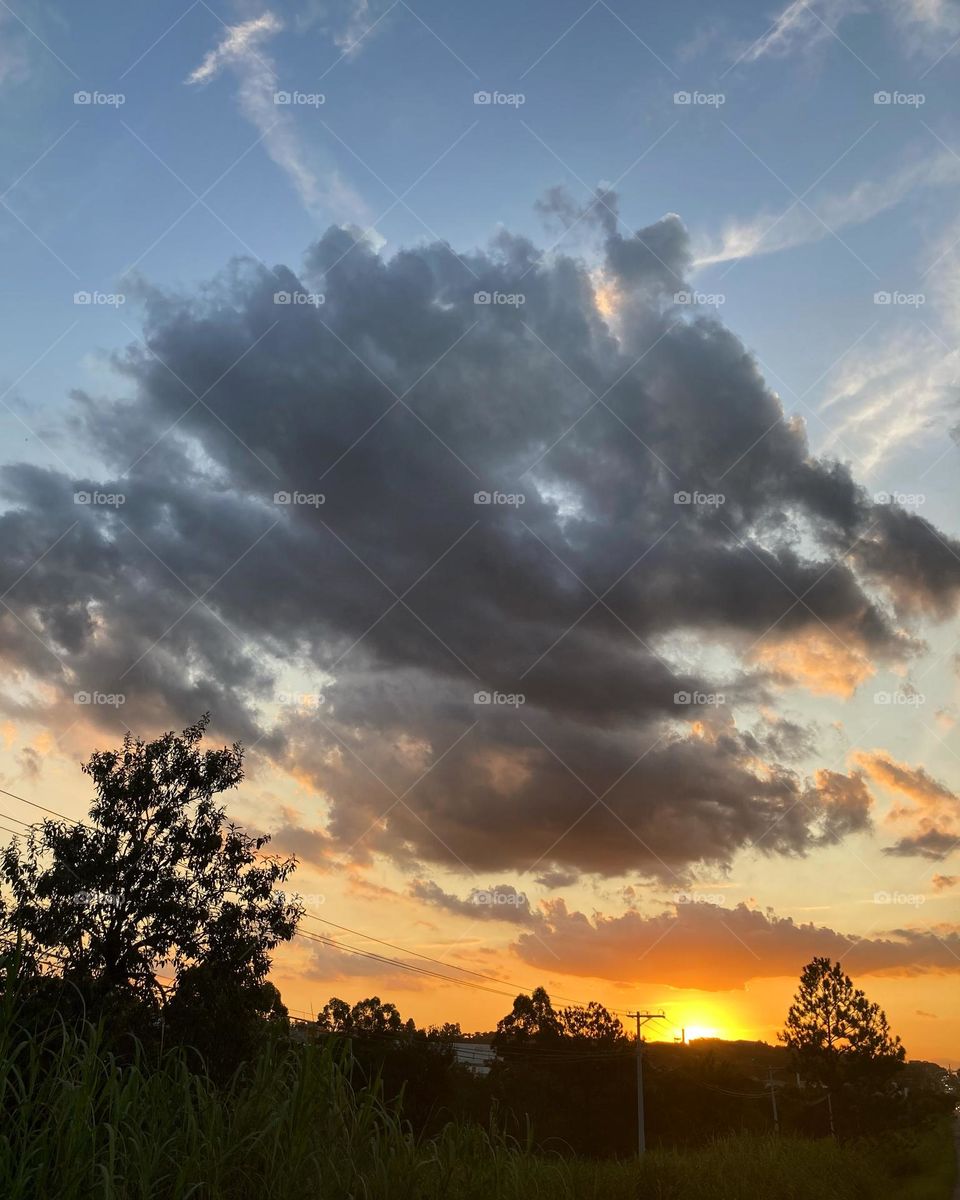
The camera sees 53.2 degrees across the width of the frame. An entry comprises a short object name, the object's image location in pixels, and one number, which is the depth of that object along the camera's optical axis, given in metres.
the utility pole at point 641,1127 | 47.84
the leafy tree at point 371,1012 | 75.45
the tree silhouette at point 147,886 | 24.53
